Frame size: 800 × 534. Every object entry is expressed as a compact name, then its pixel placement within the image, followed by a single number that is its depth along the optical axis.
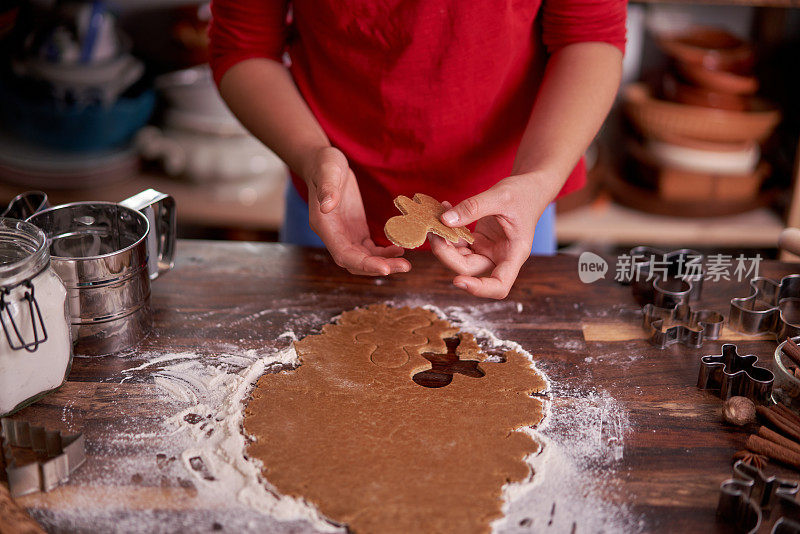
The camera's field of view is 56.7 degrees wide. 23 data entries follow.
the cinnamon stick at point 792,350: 0.95
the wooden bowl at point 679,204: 2.35
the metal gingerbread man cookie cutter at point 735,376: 0.98
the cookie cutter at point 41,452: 0.81
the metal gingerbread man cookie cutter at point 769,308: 1.12
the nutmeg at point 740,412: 0.94
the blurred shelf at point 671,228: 2.38
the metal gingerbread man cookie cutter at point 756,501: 0.77
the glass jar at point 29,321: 0.87
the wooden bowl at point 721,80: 2.16
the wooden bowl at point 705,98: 2.20
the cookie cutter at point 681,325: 1.11
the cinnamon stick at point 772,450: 0.87
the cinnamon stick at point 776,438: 0.88
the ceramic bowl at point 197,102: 2.26
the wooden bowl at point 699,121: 2.19
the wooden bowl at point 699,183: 2.30
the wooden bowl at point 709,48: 2.19
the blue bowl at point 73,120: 2.12
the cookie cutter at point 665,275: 1.20
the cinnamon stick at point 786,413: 0.92
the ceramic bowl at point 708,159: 2.27
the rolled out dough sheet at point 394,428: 0.82
